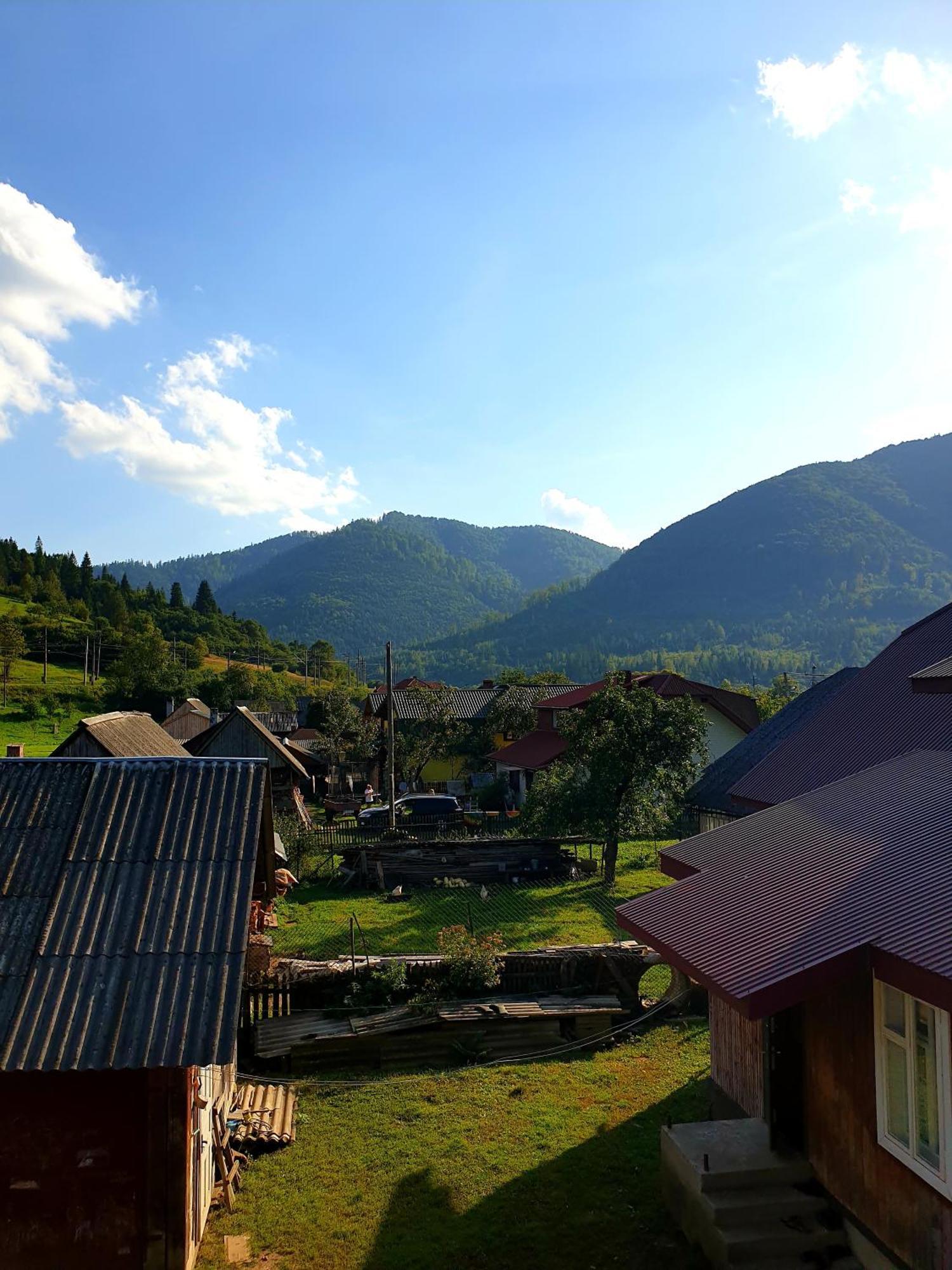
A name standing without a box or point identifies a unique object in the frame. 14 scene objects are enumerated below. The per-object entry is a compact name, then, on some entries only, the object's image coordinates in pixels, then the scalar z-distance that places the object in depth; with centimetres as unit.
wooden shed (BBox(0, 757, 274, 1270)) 673
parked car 3672
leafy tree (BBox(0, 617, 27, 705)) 7681
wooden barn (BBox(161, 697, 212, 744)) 6594
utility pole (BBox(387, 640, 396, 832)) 3275
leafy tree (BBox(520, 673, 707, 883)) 2622
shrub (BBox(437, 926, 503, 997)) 1498
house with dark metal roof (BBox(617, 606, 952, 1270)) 631
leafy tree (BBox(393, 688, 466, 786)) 5000
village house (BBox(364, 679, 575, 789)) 5450
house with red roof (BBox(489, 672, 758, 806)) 4397
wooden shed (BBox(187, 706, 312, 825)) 3959
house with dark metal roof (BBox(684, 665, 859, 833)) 2788
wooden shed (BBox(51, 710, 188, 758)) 2458
